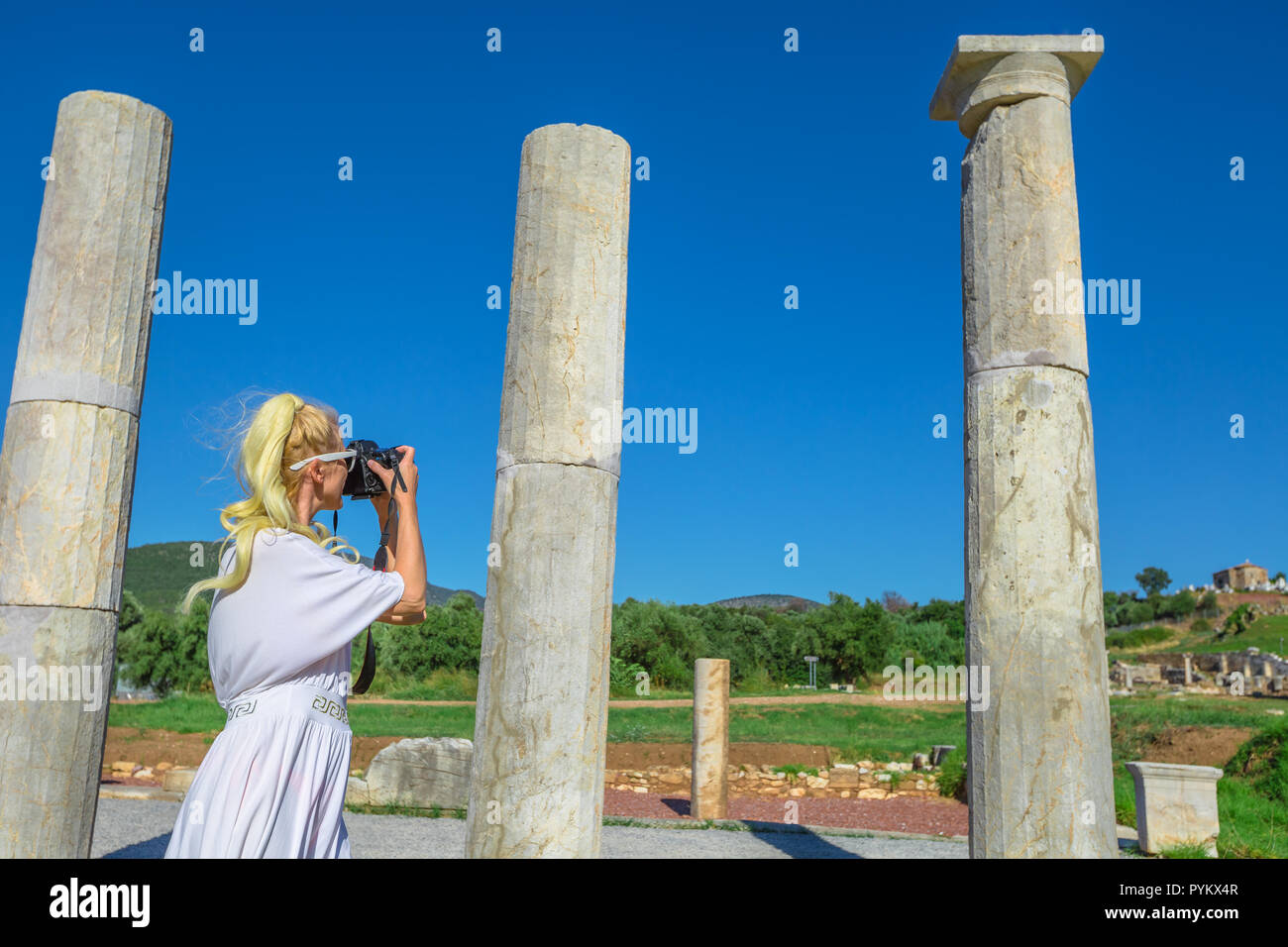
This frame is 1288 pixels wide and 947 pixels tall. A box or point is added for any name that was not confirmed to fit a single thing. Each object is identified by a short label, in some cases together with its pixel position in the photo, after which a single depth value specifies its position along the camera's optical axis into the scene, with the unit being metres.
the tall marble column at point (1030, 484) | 5.60
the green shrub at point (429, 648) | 30.80
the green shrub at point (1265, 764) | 15.13
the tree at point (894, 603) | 56.84
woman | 2.77
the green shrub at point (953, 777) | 16.39
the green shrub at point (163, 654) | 30.08
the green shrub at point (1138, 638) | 55.19
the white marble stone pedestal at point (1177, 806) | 10.91
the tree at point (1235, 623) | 55.72
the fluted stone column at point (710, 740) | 13.77
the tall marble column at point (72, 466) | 6.59
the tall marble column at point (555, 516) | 5.79
